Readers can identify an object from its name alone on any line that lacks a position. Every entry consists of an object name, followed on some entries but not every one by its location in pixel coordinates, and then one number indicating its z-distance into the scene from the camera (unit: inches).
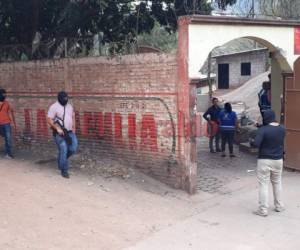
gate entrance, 258.5
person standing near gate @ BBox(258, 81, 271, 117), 385.6
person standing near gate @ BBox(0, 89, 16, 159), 320.3
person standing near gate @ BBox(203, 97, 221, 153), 380.5
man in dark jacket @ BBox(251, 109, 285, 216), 226.8
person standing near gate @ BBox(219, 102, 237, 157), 369.2
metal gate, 325.0
